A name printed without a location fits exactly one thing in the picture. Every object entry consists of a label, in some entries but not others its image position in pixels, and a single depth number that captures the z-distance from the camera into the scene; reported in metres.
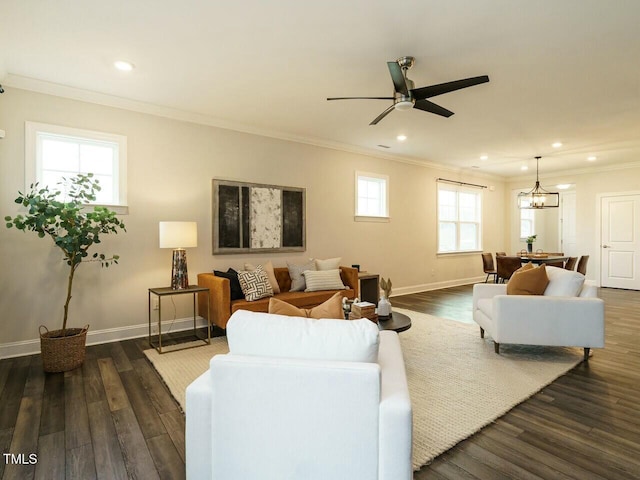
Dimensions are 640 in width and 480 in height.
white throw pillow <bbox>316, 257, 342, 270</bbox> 4.97
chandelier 7.00
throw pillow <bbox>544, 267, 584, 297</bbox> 3.34
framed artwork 4.63
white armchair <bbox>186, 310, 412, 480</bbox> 1.26
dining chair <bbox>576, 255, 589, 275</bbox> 6.55
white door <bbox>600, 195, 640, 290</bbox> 7.28
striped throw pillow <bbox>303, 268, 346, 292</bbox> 4.60
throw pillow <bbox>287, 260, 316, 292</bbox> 4.71
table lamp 3.73
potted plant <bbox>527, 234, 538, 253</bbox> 7.62
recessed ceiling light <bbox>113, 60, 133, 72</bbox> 3.09
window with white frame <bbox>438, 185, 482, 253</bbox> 7.72
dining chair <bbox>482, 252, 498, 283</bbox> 7.42
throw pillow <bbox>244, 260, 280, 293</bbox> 4.46
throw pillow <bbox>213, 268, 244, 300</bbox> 4.01
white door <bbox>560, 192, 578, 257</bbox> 8.17
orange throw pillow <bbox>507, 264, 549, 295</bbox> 3.49
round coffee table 3.05
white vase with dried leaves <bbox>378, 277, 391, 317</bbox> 3.40
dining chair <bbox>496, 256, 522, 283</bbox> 6.57
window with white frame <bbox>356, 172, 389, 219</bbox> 6.28
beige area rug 2.14
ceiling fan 2.71
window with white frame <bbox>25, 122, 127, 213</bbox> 3.49
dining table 6.61
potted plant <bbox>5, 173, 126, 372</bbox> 2.96
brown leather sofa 3.80
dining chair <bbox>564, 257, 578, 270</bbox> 6.52
